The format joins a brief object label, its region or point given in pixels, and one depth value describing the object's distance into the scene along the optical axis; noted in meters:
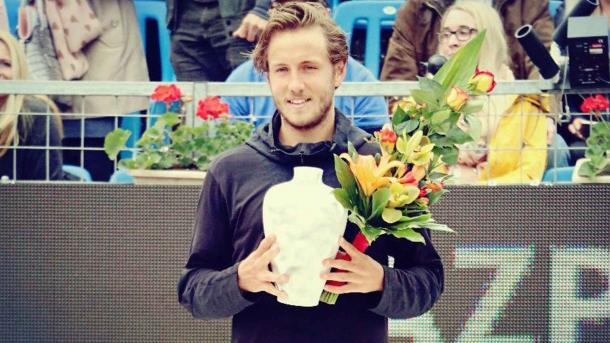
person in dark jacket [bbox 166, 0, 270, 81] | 10.59
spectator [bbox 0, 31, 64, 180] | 8.17
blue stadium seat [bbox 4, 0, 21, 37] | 11.70
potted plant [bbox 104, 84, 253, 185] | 7.43
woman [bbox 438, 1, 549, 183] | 7.78
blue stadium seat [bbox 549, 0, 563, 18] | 11.68
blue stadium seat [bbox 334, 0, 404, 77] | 11.68
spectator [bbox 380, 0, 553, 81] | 10.32
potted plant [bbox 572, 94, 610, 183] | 7.32
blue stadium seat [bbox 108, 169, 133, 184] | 9.12
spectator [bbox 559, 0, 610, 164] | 9.82
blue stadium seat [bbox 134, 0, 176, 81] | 12.31
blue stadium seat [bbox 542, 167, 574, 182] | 8.72
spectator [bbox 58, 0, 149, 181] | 10.91
